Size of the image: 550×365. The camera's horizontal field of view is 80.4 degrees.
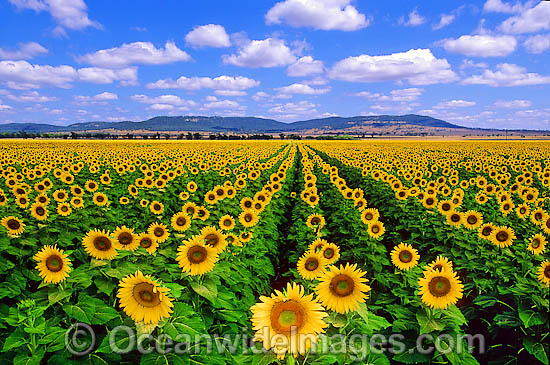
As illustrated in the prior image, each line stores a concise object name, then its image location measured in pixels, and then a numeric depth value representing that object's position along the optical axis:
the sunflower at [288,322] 2.24
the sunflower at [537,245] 5.43
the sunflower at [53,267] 3.29
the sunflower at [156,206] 8.45
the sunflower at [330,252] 4.32
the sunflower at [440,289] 3.21
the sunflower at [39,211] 6.71
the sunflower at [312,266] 3.70
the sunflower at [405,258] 4.48
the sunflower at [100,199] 8.69
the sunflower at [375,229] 6.40
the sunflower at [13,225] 5.44
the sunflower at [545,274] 3.99
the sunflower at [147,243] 4.47
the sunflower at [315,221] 7.30
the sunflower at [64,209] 7.36
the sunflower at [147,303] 2.71
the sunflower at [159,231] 4.91
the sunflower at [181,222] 5.99
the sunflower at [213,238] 4.38
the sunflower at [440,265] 3.54
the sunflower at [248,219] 6.92
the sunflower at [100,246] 3.73
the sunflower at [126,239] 4.00
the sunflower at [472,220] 7.04
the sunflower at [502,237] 5.84
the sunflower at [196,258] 3.57
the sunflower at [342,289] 2.73
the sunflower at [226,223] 6.45
